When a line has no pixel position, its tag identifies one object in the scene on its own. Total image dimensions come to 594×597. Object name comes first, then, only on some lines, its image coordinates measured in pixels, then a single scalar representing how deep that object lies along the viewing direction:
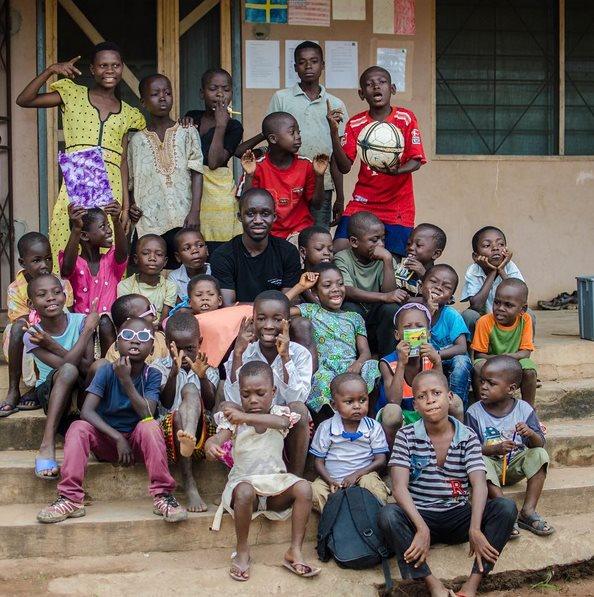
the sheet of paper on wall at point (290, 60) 7.63
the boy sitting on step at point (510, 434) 5.05
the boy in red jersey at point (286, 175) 6.21
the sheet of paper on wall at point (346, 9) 7.71
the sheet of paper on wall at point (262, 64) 7.61
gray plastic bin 6.57
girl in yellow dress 6.20
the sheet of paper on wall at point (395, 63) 7.80
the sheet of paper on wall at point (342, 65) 7.72
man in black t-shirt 5.87
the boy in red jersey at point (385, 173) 6.42
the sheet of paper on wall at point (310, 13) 7.62
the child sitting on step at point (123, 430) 4.85
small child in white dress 4.64
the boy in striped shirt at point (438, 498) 4.57
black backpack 4.69
